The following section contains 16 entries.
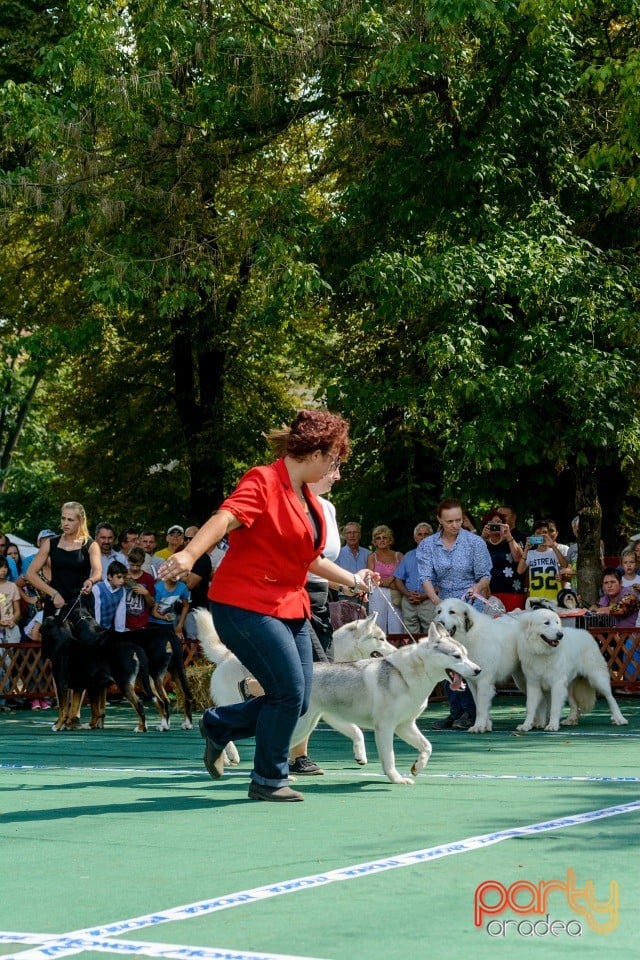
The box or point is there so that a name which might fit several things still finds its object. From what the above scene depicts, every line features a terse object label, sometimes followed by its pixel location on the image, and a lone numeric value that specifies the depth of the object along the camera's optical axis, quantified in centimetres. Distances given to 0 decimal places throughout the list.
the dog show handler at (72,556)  1279
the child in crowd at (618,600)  1628
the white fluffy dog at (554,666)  1262
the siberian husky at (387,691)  877
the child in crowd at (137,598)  1619
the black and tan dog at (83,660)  1360
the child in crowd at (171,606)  1533
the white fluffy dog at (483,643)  1254
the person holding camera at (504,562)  1652
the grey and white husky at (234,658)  968
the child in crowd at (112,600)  1573
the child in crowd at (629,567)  1645
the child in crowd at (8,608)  1719
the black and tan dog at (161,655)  1372
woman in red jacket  729
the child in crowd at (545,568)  1616
